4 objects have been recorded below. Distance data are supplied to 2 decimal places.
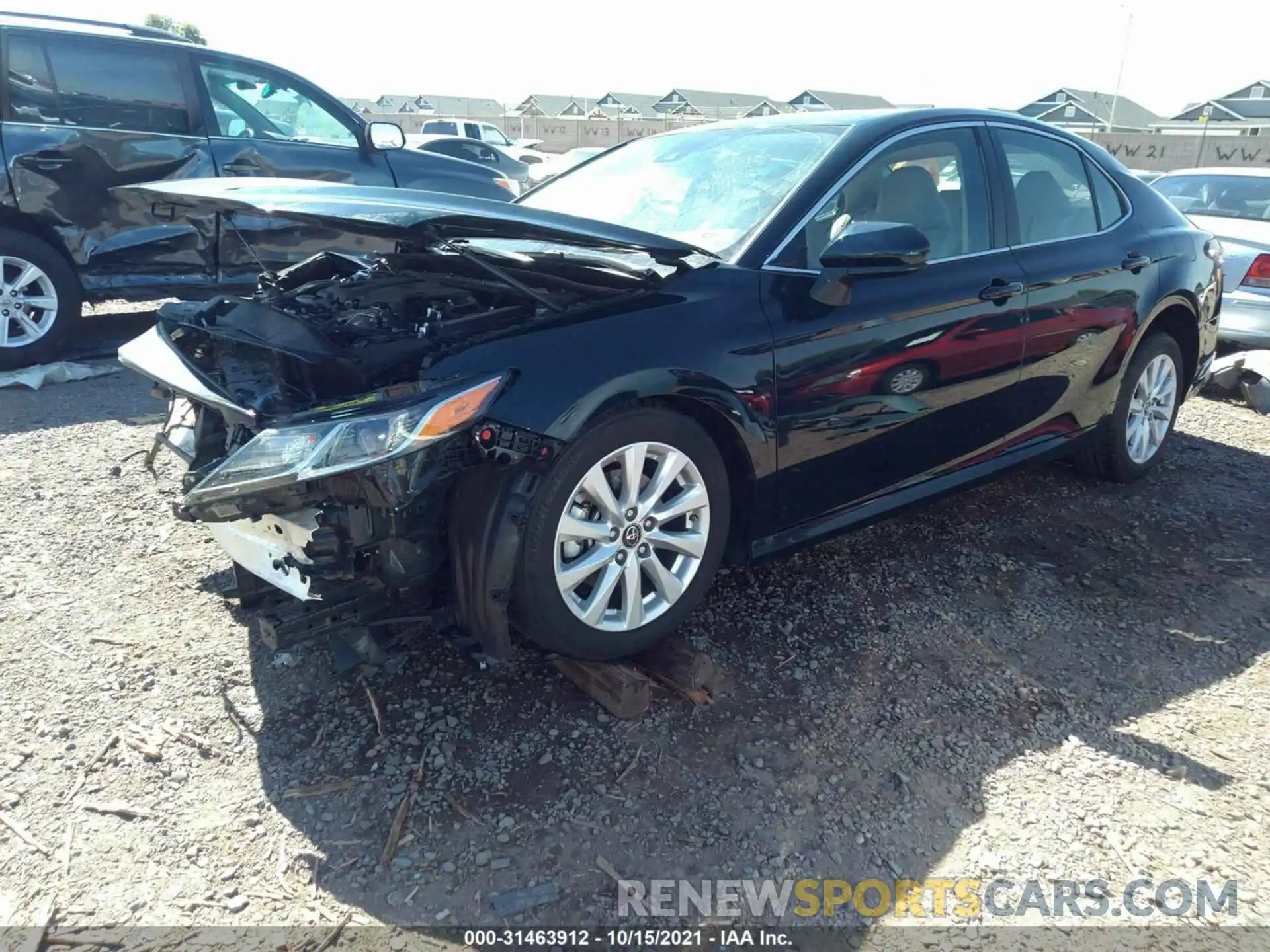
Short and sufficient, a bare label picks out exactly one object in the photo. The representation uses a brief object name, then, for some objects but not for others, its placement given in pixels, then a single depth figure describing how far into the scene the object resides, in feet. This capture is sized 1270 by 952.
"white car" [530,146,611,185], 61.37
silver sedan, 21.40
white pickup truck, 88.33
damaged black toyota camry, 7.54
